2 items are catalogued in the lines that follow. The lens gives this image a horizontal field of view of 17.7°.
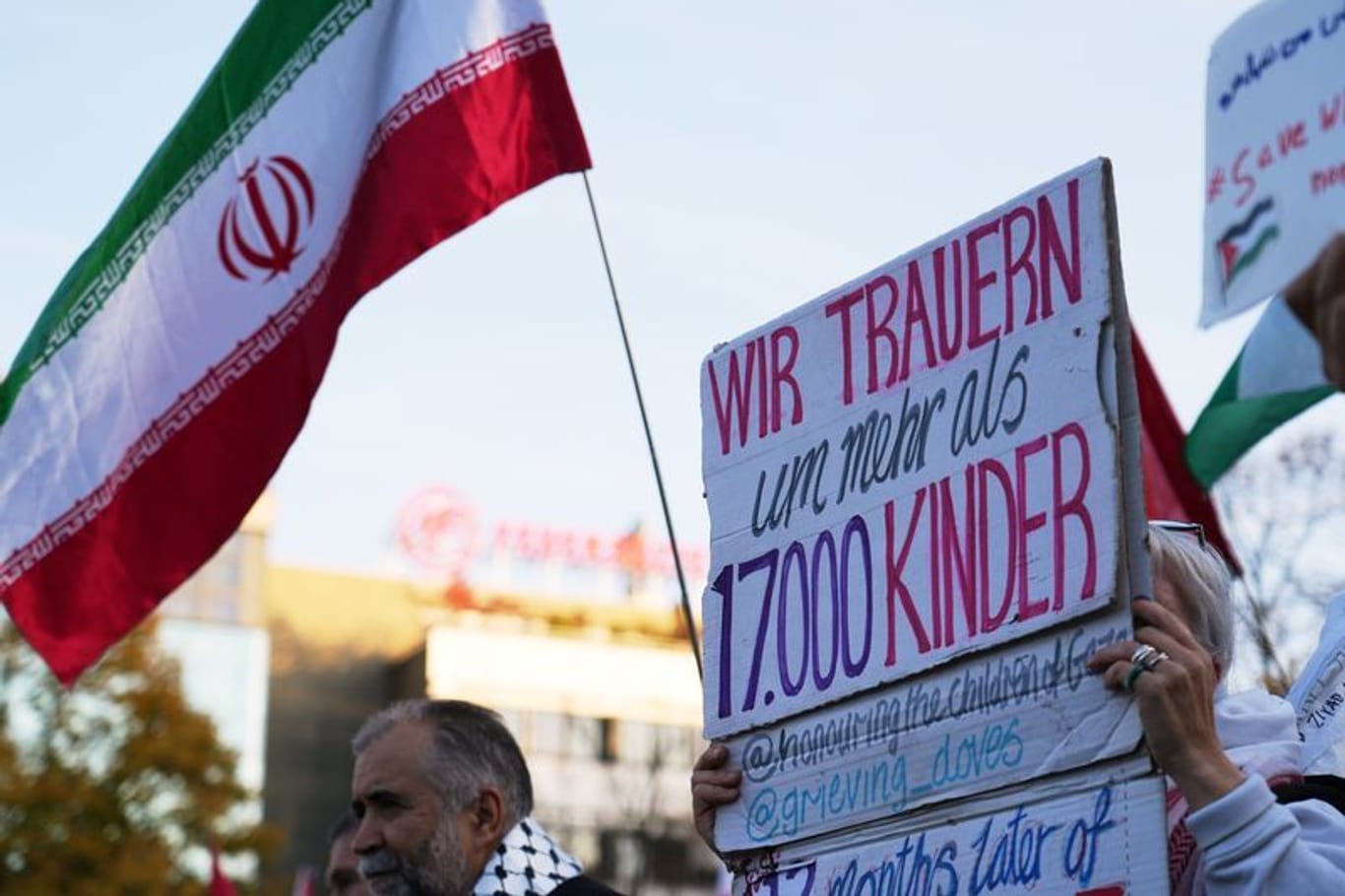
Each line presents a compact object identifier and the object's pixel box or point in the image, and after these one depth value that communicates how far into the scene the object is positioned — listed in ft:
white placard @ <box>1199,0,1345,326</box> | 16.27
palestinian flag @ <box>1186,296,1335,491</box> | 17.51
